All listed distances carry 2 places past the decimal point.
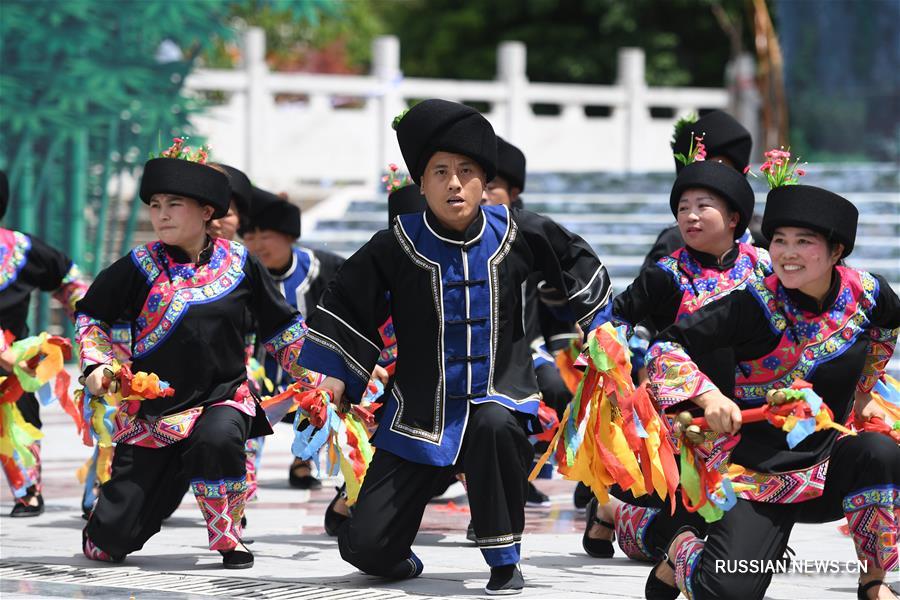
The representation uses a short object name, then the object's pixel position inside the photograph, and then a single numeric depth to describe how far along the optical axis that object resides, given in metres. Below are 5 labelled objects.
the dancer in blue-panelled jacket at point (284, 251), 17.11
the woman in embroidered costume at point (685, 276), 12.77
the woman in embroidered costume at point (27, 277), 15.27
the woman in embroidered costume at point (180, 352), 12.85
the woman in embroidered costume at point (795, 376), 10.62
